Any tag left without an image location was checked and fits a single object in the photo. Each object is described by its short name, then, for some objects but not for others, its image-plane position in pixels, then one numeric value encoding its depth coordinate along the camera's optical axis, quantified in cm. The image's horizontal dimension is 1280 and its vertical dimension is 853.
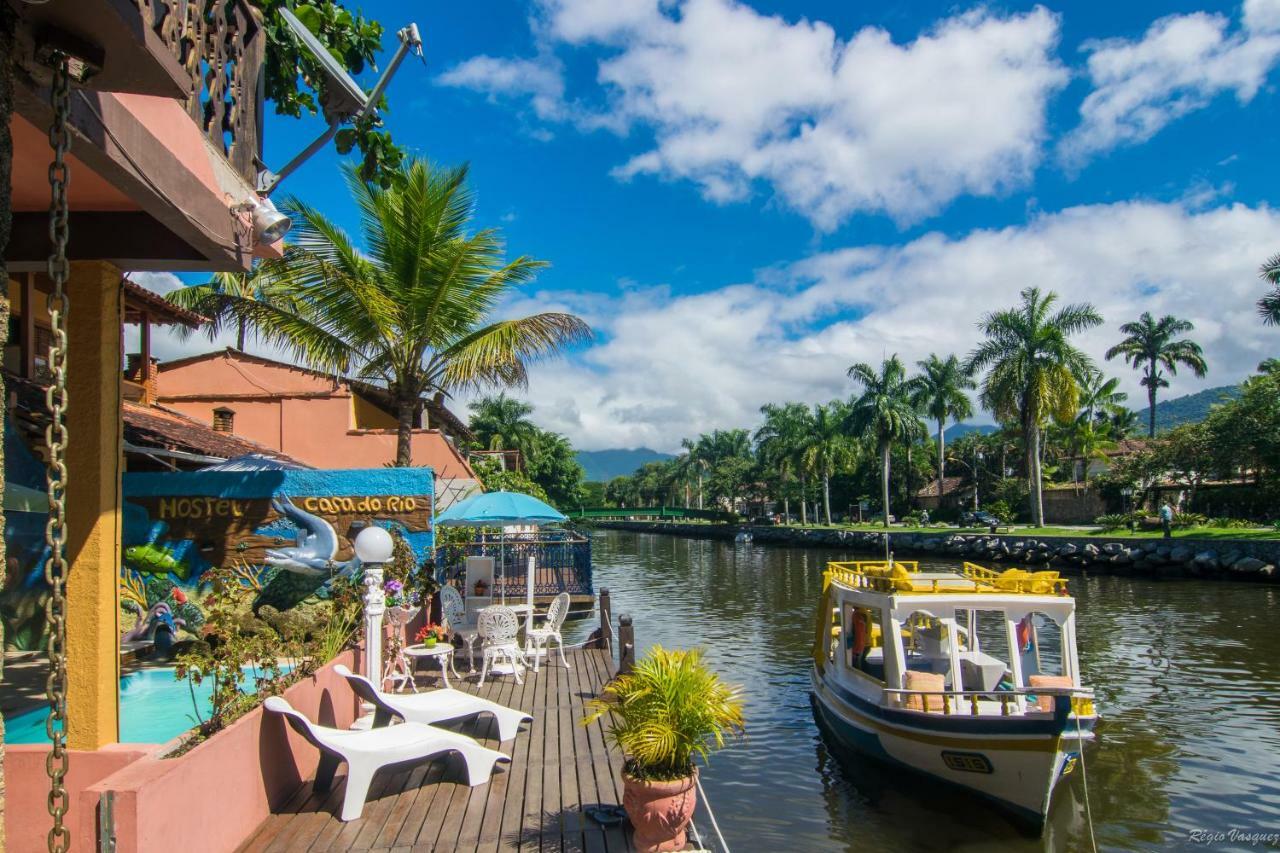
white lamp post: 852
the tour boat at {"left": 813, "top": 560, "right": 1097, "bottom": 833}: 854
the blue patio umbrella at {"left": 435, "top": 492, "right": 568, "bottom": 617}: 1267
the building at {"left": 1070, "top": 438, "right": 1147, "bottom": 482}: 5808
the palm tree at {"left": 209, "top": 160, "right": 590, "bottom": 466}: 1380
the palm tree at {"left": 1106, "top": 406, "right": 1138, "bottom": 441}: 6819
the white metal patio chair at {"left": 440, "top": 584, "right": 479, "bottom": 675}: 1186
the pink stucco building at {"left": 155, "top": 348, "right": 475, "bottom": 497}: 2177
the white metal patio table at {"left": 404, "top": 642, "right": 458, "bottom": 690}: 1017
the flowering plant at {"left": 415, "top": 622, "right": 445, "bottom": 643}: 1108
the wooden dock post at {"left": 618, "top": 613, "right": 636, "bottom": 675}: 1096
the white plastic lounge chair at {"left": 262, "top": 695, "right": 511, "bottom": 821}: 625
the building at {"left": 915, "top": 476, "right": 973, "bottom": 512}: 6412
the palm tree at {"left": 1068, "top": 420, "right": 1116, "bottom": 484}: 5781
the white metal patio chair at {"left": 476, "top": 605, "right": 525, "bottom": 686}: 1106
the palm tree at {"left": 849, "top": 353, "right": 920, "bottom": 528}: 5719
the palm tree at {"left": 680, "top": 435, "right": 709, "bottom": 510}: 10488
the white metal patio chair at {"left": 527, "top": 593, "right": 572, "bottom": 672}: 1184
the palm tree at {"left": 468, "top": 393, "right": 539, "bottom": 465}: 7281
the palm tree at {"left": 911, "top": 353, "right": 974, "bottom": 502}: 6062
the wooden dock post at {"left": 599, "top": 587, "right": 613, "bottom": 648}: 1347
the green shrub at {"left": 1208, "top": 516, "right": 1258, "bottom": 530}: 3447
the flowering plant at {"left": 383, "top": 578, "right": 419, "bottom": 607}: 1046
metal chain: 259
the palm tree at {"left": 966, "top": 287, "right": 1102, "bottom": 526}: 4094
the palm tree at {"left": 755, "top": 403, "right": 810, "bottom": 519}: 6869
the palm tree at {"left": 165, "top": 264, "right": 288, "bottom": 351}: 1389
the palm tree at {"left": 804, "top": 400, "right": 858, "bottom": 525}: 6475
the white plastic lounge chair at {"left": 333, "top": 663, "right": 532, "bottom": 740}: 742
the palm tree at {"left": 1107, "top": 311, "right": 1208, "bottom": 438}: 6662
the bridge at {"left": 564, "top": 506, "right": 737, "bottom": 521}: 8494
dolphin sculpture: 1124
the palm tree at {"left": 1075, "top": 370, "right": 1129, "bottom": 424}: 6781
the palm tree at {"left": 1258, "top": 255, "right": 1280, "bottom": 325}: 3494
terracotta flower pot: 547
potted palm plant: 550
